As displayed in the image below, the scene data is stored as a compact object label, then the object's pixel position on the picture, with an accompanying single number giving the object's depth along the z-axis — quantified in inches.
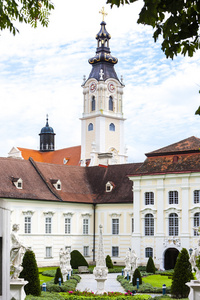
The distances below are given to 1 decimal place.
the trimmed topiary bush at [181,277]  888.3
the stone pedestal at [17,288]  703.9
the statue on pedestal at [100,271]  968.3
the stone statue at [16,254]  718.5
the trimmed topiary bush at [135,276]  1136.8
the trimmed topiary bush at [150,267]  1525.5
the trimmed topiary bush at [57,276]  1136.8
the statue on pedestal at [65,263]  1232.8
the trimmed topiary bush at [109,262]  1606.8
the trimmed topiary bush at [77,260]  1633.9
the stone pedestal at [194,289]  786.2
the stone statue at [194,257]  831.4
